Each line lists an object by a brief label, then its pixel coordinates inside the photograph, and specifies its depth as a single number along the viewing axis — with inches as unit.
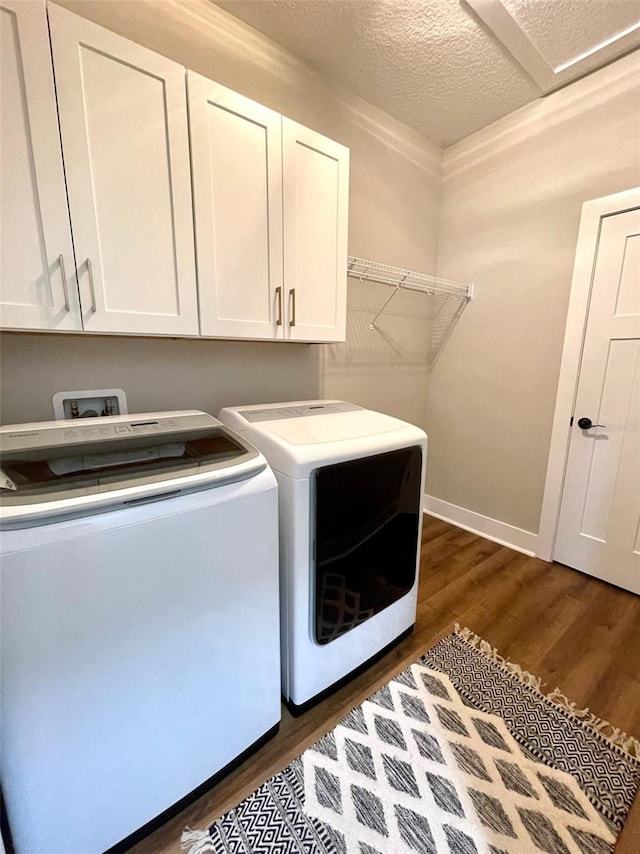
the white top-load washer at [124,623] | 28.1
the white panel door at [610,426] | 71.8
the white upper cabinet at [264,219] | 48.8
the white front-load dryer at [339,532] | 44.9
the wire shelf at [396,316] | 86.2
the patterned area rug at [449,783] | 38.3
